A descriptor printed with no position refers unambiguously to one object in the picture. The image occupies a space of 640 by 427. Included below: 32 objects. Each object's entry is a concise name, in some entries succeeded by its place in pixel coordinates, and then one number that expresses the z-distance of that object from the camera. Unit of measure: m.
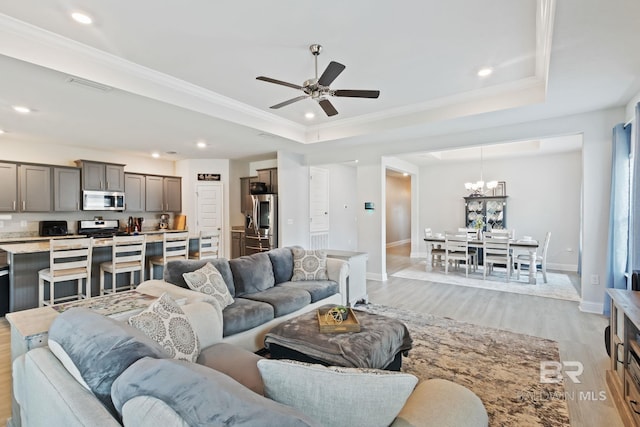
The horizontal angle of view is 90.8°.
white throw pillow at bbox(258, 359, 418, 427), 1.03
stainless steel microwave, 6.26
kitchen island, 3.87
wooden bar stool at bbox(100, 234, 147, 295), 4.22
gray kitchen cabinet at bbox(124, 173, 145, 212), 6.98
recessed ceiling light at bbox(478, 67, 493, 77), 3.57
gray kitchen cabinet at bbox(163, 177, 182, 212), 7.65
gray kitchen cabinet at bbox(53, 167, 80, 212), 5.95
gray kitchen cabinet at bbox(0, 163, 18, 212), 5.38
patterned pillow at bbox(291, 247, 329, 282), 3.97
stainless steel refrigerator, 6.88
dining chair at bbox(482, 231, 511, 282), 5.97
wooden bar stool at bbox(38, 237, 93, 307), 3.71
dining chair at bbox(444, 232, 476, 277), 6.36
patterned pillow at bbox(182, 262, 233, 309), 2.83
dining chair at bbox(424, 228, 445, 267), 6.94
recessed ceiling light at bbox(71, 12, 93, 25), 2.52
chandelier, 7.64
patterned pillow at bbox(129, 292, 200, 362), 1.66
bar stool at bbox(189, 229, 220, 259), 5.18
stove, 6.43
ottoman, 2.11
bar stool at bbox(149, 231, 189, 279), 4.70
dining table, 5.81
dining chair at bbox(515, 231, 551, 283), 5.90
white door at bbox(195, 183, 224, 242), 7.82
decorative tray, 2.37
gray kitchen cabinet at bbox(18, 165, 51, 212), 5.59
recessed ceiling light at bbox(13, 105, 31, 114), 3.95
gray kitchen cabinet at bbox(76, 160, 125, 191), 6.25
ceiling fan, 2.85
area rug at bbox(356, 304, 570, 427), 2.18
